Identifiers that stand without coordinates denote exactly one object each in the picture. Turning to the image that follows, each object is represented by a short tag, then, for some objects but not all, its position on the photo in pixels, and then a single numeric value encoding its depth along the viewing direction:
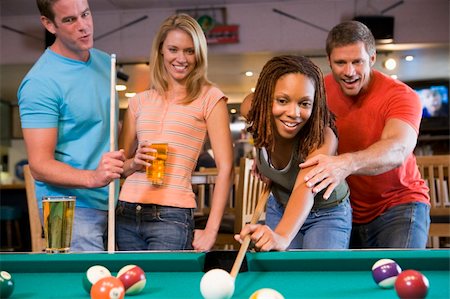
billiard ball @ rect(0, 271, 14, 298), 1.26
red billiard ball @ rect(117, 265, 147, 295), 1.26
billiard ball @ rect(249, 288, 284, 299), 1.06
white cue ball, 1.17
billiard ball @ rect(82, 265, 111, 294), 1.28
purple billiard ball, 1.27
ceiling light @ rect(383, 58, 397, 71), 7.19
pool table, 1.30
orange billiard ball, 1.15
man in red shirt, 2.26
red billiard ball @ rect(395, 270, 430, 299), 1.14
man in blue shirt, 2.14
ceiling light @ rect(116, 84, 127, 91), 8.18
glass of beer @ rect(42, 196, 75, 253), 1.91
